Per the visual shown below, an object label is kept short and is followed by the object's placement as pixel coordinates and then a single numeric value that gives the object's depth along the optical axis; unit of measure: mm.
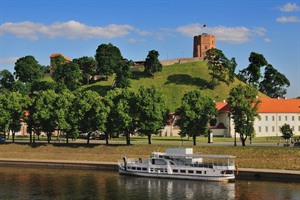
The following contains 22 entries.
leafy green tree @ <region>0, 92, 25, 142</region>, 95562
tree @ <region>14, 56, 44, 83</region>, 164750
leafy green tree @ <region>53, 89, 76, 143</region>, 88688
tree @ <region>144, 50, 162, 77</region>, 174875
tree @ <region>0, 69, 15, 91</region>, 169825
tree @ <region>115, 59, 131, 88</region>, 156625
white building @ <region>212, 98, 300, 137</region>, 118375
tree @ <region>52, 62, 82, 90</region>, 158250
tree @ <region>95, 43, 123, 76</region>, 170750
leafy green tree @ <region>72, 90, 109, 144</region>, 85188
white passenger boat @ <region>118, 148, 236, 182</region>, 62750
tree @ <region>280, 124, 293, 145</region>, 82725
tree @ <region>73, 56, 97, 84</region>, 176875
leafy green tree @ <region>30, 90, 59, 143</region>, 91850
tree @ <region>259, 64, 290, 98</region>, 180750
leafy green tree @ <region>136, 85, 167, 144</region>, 83750
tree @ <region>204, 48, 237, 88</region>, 160125
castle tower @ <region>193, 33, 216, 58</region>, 197125
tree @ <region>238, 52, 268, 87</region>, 156625
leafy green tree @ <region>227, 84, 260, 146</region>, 80938
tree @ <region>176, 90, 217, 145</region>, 82625
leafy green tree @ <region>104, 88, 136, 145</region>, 83500
